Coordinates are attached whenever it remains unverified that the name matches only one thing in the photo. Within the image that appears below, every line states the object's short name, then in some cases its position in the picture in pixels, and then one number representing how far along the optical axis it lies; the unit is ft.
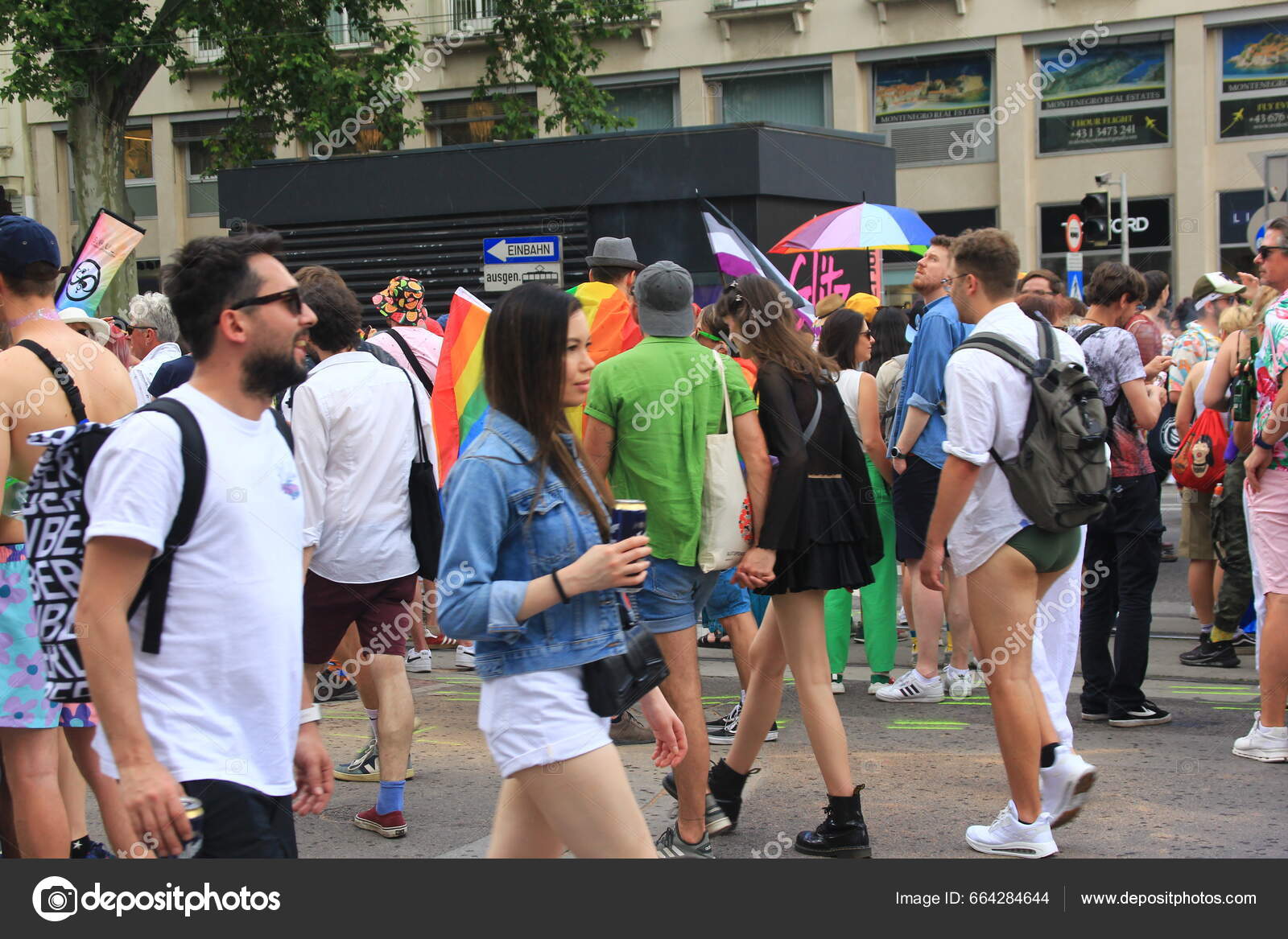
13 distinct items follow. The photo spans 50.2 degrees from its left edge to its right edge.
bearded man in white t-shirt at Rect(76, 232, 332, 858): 8.22
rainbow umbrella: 36.96
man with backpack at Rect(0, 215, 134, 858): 11.97
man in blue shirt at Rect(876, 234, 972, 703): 22.26
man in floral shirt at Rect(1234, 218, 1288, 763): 18.69
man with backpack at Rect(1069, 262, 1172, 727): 20.39
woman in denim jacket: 9.36
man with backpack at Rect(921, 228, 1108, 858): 14.57
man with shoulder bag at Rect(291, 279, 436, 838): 16.42
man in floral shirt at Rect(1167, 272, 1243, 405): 29.99
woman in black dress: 15.19
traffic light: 53.26
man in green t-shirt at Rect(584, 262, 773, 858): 14.82
